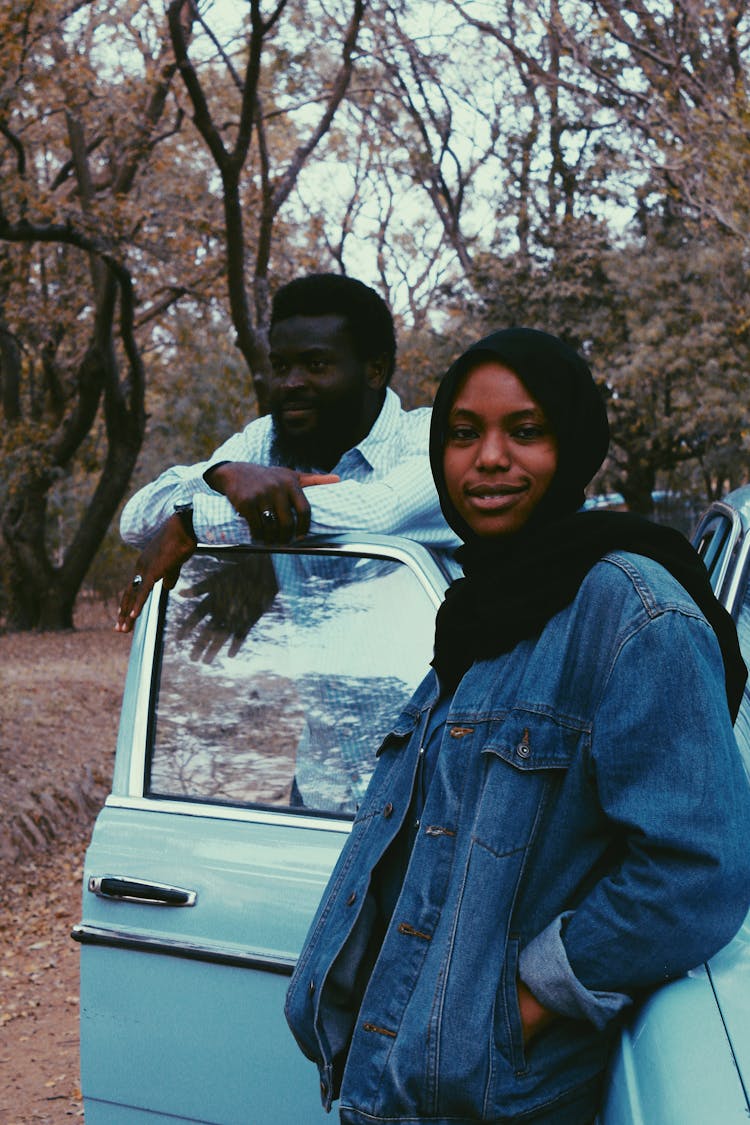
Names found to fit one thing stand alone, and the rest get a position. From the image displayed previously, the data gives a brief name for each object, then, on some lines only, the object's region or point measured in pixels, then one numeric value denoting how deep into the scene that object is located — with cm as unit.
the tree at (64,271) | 1284
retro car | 247
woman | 149
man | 267
